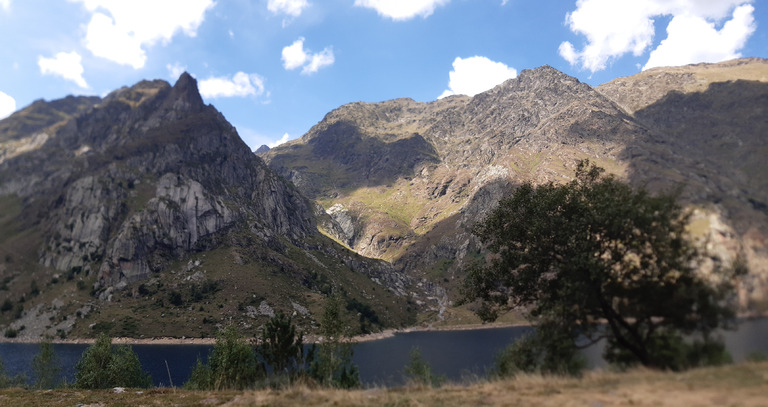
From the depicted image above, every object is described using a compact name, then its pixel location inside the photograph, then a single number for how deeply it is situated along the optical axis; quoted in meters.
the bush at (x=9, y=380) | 63.31
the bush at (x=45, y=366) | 68.06
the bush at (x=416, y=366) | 65.62
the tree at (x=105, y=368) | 55.22
